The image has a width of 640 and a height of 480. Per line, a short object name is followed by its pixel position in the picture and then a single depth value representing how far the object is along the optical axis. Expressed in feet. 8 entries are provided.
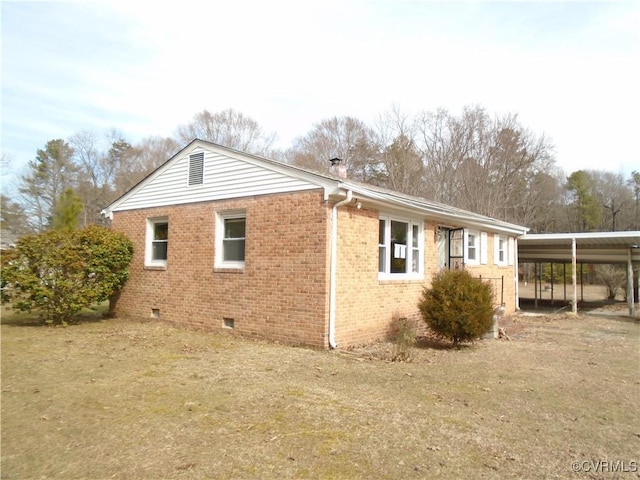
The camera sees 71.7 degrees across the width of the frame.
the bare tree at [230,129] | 114.11
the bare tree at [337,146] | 108.37
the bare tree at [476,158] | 106.42
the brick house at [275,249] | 29.50
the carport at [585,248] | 53.42
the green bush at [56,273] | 37.11
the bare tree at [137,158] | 124.77
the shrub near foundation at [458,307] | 30.01
